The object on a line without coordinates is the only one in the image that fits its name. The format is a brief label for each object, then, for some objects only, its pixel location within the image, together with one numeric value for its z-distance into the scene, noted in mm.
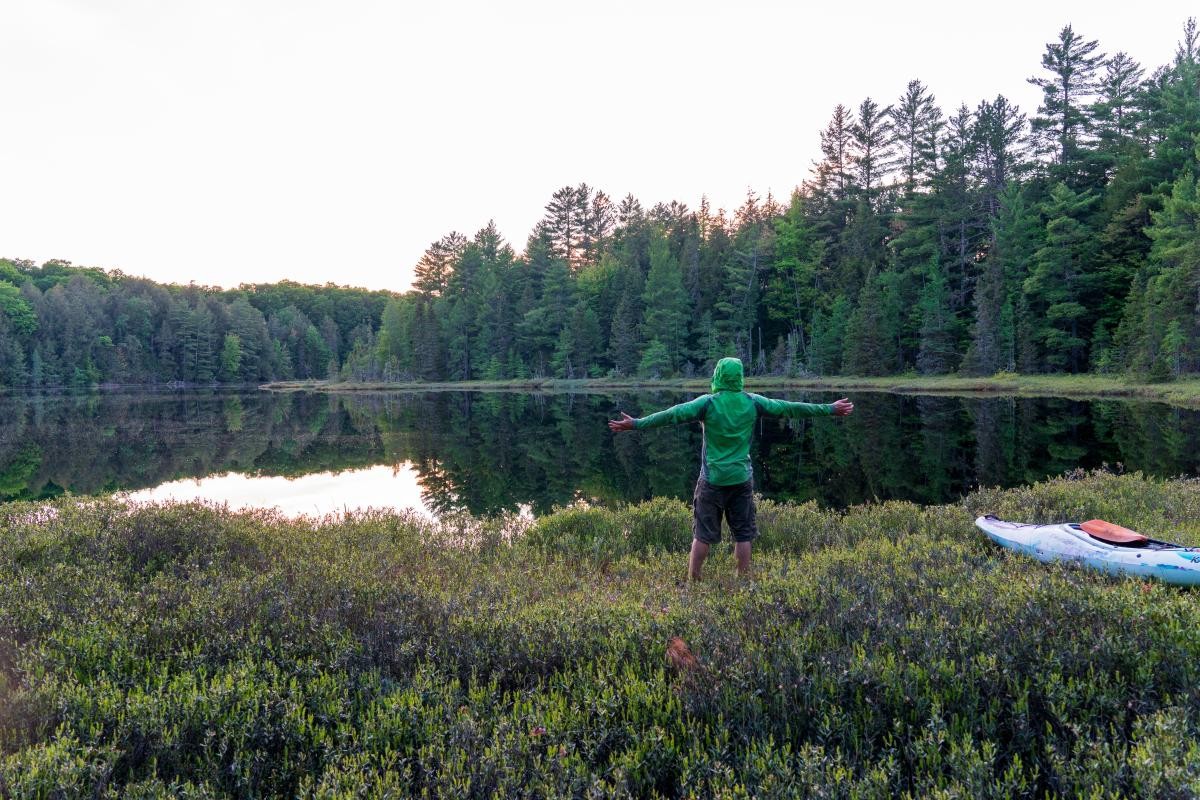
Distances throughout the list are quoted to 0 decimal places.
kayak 6668
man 7523
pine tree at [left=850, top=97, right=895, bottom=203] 78875
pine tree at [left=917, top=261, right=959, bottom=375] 60219
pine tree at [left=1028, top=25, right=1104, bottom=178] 61344
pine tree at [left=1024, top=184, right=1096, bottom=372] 53312
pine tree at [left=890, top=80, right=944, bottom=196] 73125
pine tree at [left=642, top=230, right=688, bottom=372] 77375
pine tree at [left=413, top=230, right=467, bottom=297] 106688
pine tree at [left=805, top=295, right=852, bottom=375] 67375
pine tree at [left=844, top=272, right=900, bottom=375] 62562
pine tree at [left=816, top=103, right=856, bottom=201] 80875
